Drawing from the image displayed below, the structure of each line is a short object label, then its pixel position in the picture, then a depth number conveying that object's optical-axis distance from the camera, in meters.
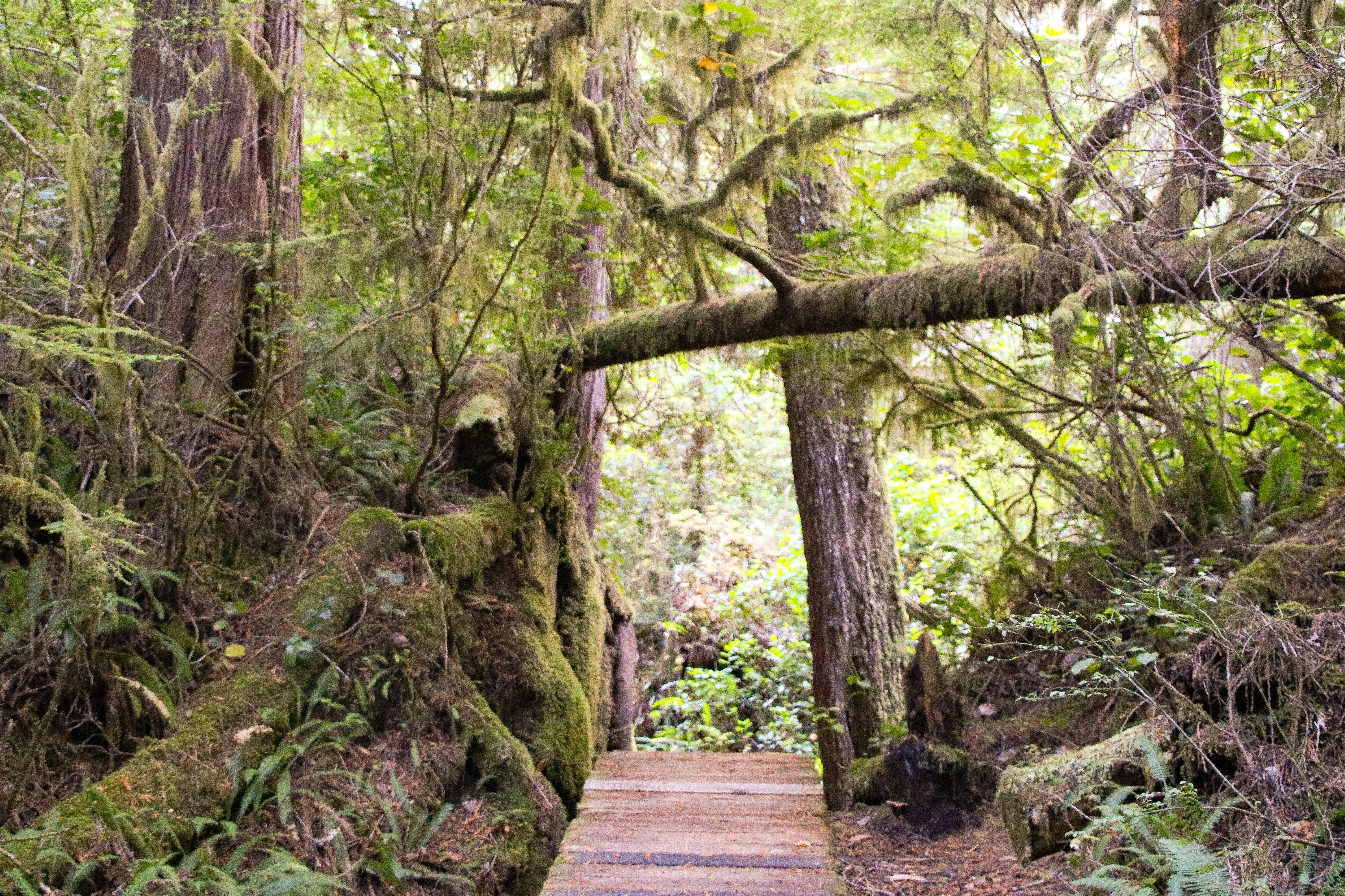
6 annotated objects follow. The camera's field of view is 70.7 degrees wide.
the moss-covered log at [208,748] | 3.66
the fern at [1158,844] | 3.16
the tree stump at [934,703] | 5.83
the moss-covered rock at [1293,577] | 5.14
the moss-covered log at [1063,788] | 4.18
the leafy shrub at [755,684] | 12.03
